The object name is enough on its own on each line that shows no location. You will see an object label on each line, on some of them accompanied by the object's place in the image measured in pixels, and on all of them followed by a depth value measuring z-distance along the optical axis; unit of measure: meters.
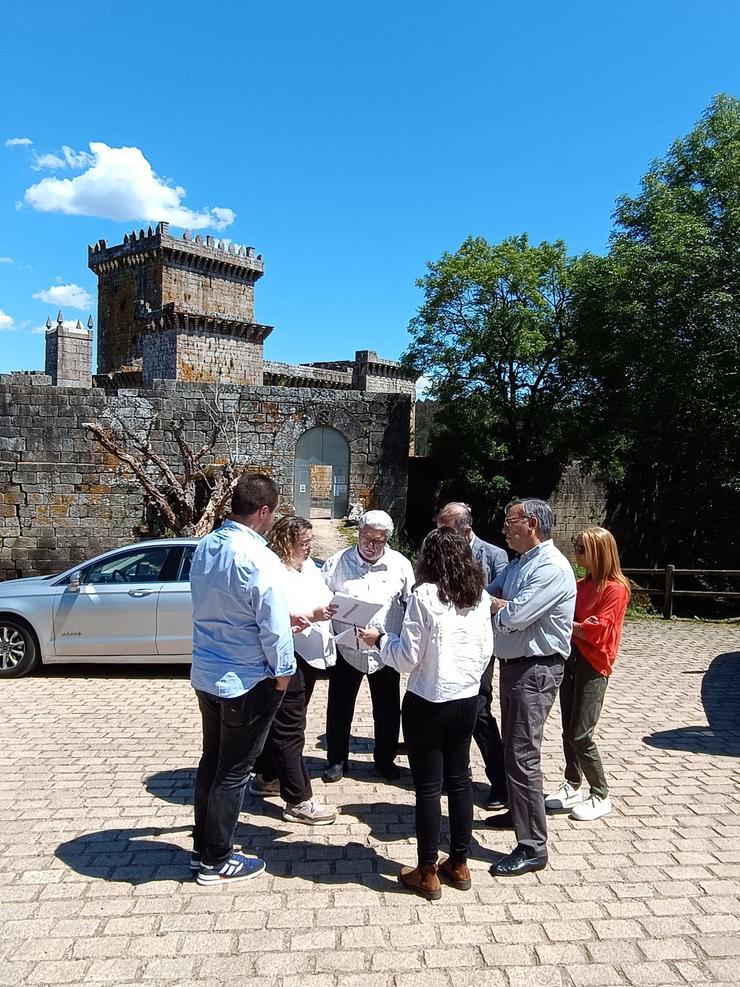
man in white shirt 4.41
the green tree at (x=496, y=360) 15.27
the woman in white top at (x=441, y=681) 3.22
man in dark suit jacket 4.31
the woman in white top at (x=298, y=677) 4.04
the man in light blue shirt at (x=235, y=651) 3.18
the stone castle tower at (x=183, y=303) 32.69
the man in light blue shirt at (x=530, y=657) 3.54
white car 7.04
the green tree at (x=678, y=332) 13.10
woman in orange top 4.03
